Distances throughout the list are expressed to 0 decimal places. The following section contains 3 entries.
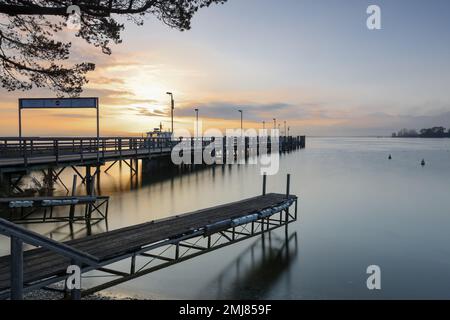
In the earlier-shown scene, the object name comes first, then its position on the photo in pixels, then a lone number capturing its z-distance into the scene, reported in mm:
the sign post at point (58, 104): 24172
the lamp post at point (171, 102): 44625
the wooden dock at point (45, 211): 14195
